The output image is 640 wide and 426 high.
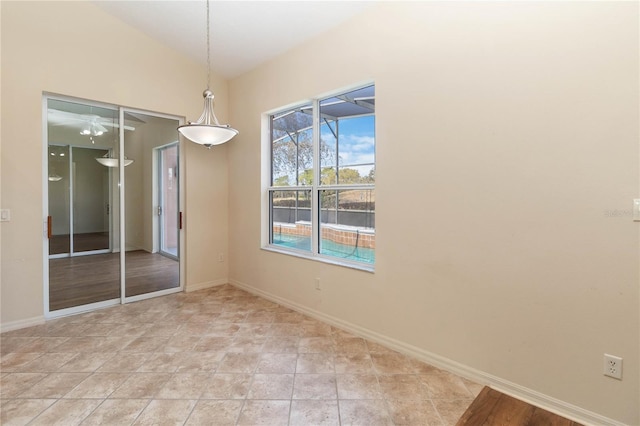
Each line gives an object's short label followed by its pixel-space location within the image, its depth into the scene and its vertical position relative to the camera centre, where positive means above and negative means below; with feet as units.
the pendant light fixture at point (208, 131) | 8.06 +2.22
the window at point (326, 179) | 9.93 +1.21
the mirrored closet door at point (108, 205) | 11.22 +0.28
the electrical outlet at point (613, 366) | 5.48 -2.90
